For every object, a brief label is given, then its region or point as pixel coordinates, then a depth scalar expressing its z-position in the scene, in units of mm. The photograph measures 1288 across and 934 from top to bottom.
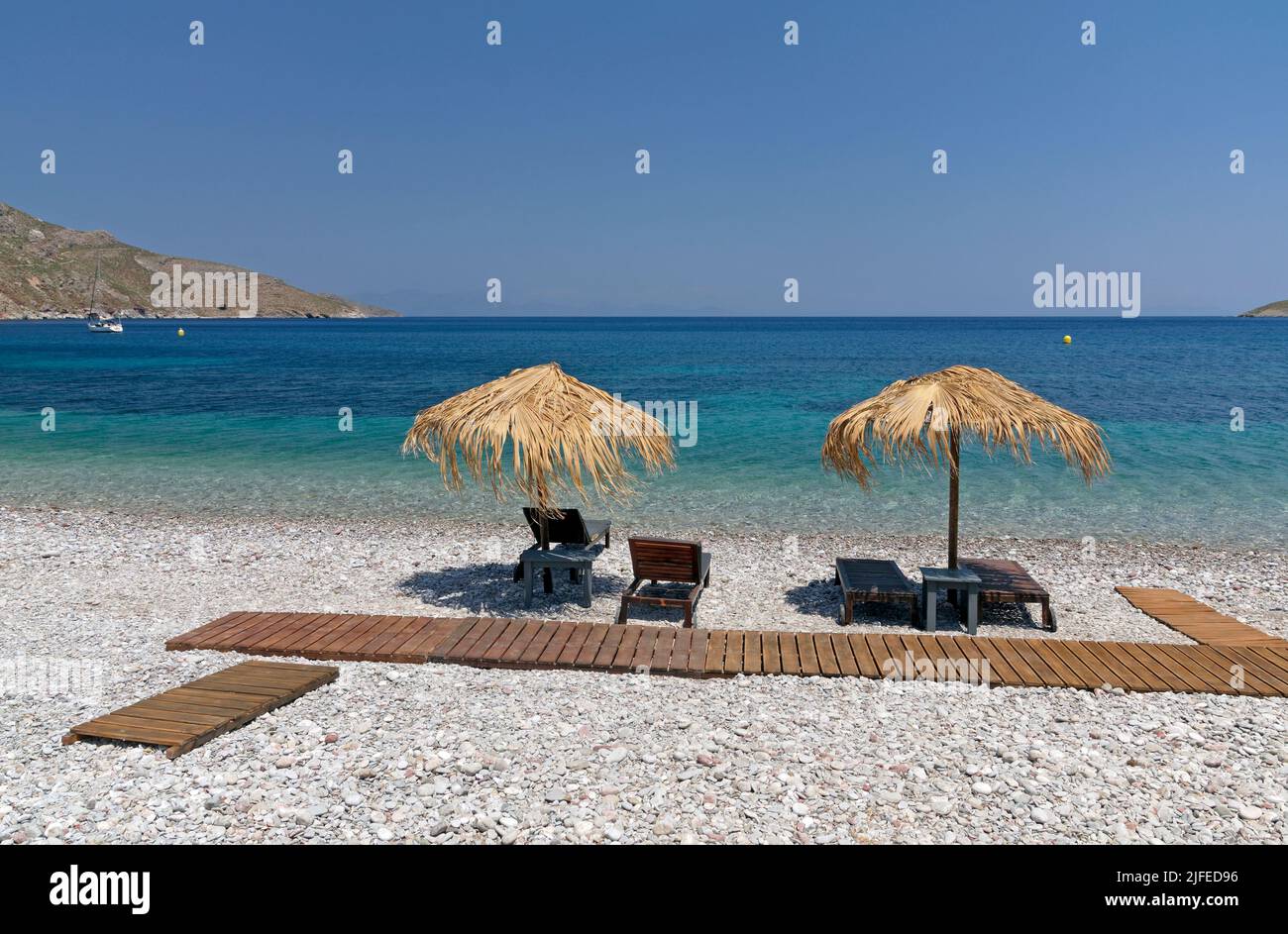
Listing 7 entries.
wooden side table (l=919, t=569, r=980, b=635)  8594
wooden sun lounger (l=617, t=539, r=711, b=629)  8711
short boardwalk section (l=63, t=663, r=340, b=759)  5371
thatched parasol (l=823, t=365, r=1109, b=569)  8359
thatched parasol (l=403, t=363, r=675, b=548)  8648
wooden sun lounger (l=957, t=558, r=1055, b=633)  8602
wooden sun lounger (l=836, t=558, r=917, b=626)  8758
